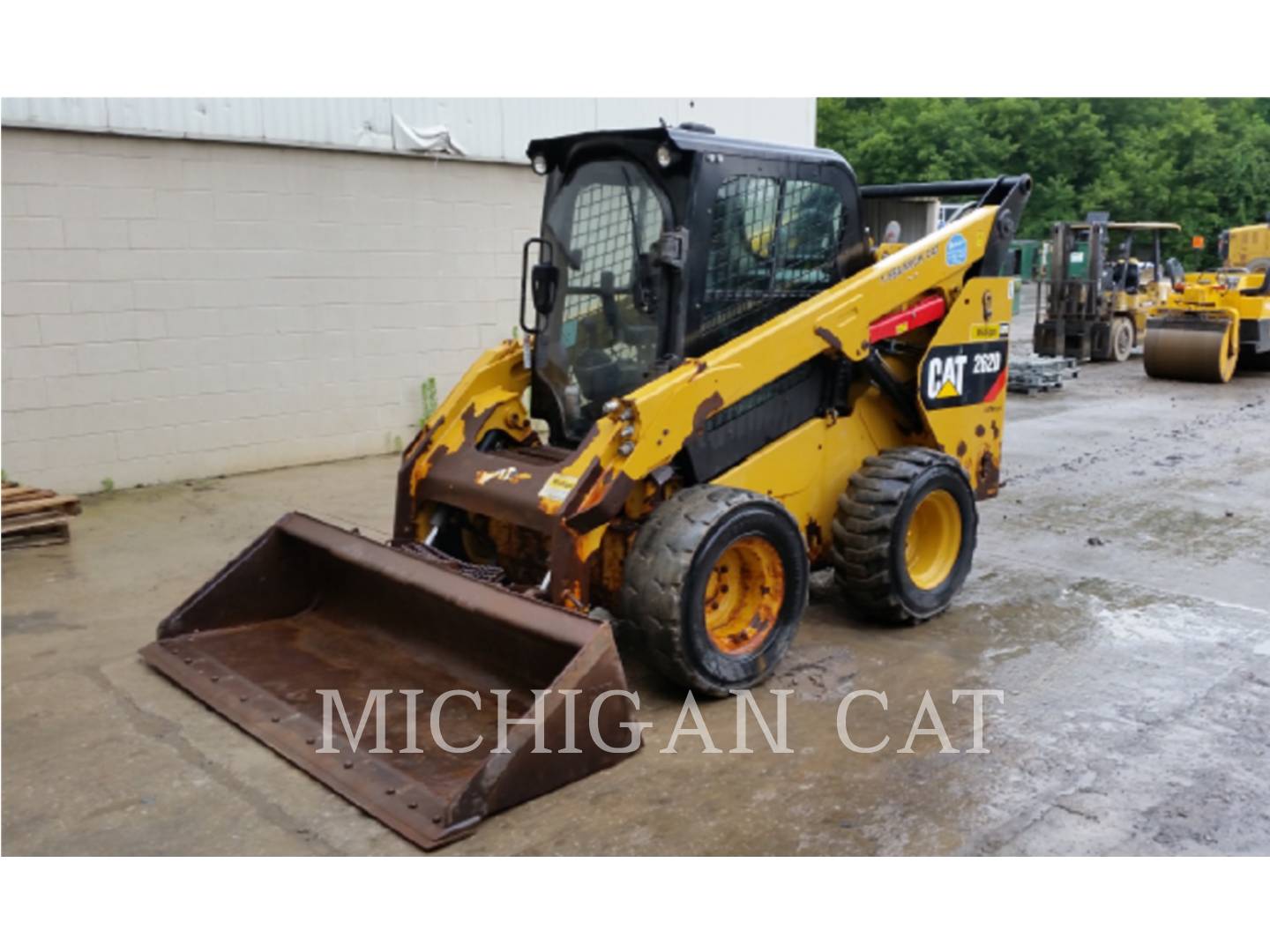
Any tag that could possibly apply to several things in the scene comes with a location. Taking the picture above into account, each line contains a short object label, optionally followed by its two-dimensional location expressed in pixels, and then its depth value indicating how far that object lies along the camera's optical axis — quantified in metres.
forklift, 17.48
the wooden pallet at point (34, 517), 7.17
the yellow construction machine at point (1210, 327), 15.33
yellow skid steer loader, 4.46
